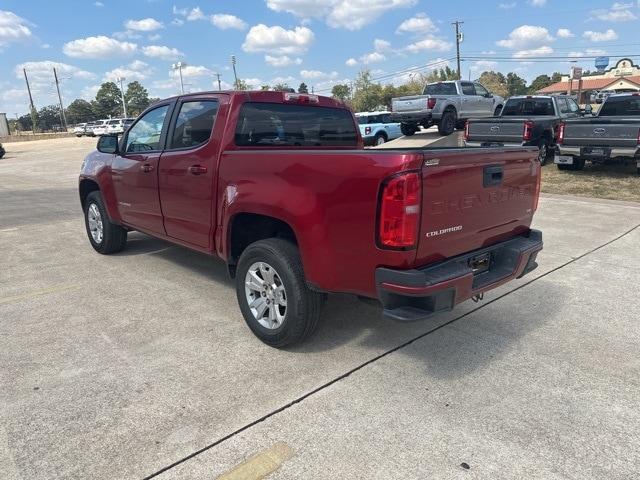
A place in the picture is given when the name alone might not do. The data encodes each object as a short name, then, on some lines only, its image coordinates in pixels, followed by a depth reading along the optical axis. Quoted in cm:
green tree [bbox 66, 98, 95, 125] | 11025
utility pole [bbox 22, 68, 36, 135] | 8356
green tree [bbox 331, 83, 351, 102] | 8338
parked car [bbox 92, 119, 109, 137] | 4981
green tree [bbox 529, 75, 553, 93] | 10556
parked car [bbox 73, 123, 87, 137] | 5759
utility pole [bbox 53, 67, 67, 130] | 7719
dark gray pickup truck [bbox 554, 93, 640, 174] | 1080
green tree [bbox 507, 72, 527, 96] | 10241
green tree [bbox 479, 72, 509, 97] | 7432
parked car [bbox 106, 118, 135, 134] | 4646
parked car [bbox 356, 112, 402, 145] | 2209
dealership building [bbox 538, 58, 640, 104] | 7512
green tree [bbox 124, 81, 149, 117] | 10612
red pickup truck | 285
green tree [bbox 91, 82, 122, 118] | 10688
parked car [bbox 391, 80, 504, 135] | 1675
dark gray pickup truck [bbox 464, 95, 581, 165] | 1245
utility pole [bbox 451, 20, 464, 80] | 5388
